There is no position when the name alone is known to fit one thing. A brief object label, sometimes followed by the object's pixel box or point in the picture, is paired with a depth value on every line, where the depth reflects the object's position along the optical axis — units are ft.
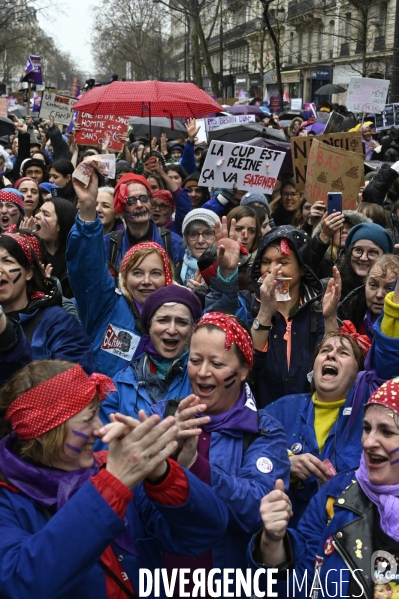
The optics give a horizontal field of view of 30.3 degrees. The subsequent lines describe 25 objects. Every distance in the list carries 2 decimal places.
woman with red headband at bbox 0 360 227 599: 5.91
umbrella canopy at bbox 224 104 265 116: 59.88
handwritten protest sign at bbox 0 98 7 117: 44.11
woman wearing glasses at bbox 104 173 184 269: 17.80
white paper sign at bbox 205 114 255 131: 39.17
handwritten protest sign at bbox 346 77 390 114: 36.37
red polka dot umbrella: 26.99
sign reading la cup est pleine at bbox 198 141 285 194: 22.20
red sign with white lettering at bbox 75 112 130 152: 31.17
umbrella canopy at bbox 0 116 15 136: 46.85
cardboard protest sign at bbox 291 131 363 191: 23.56
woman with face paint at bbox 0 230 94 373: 11.76
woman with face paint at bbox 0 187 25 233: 18.75
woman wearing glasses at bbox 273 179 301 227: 25.84
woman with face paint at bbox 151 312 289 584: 7.64
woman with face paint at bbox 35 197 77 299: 17.01
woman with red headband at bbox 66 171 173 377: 12.65
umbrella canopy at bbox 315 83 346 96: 88.71
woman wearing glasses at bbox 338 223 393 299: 15.57
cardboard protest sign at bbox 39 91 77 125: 38.93
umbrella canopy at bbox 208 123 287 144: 34.68
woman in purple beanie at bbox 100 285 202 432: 10.12
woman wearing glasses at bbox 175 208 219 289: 17.60
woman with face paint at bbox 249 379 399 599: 7.52
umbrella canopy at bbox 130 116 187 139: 49.35
